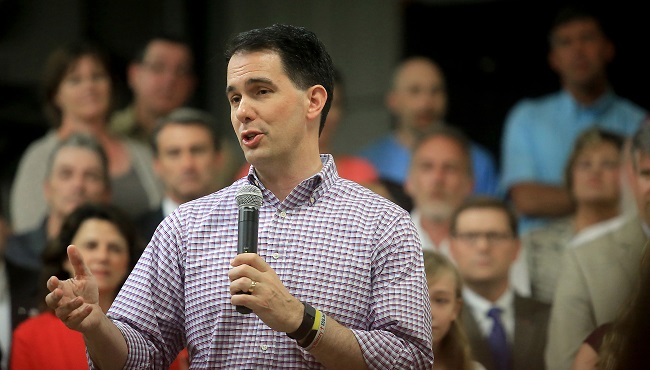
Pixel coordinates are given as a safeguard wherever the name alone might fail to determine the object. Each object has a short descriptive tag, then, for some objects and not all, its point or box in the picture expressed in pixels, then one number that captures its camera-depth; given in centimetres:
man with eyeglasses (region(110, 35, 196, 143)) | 1053
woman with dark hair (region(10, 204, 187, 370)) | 700
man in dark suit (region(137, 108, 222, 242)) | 931
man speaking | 432
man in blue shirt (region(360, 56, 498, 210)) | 976
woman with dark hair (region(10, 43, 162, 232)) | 998
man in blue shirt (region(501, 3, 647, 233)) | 945
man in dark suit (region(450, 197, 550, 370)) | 783
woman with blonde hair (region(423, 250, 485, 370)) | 670
